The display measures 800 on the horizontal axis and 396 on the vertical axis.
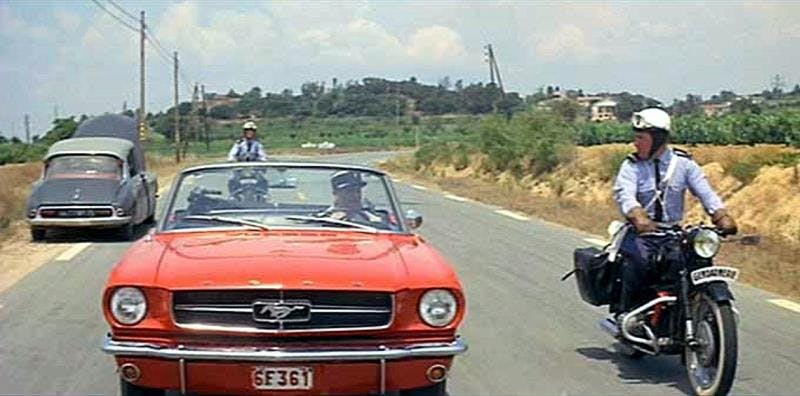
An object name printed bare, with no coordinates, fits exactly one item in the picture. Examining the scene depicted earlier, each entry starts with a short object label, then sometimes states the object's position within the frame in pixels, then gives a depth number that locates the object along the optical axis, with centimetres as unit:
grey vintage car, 1986
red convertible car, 606
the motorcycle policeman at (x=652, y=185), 798
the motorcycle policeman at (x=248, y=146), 1675
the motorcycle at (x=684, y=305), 715
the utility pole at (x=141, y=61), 5633
